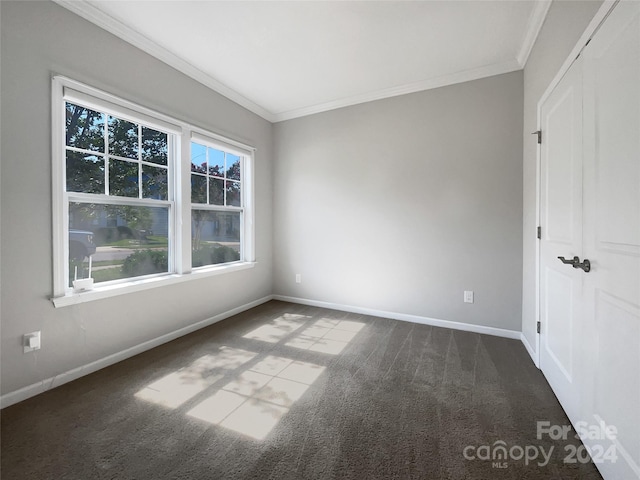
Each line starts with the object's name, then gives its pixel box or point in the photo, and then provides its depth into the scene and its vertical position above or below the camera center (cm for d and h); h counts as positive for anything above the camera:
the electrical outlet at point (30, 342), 183 -70
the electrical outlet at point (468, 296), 303 -65
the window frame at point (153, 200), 197 +39
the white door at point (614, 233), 107 +2
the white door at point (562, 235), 157 +2
